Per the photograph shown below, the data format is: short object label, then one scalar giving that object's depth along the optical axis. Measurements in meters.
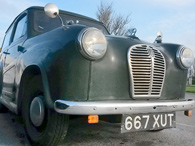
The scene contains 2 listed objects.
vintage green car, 1.82
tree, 12.47
